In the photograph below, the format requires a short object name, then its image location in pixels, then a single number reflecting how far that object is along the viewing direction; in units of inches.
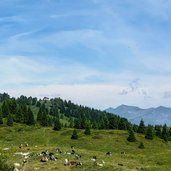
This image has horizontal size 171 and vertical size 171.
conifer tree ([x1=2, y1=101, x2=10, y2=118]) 5194.8
